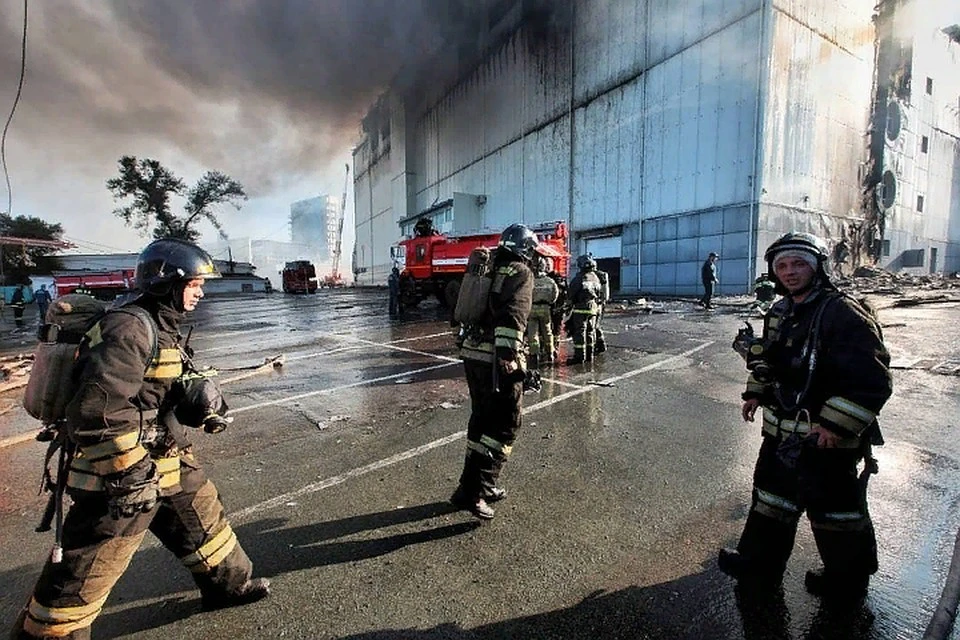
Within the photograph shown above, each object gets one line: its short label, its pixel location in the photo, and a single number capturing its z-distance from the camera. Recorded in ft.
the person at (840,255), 65.57
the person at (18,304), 52.62
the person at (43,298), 52.75
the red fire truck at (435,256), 47.47
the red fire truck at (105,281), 91.71
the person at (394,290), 50.03
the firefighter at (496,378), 9.39
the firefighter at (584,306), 23.95
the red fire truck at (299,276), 110.52
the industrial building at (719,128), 57.31
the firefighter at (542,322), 22.08
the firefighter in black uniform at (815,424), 6.04
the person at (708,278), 49.01
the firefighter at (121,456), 5.31
